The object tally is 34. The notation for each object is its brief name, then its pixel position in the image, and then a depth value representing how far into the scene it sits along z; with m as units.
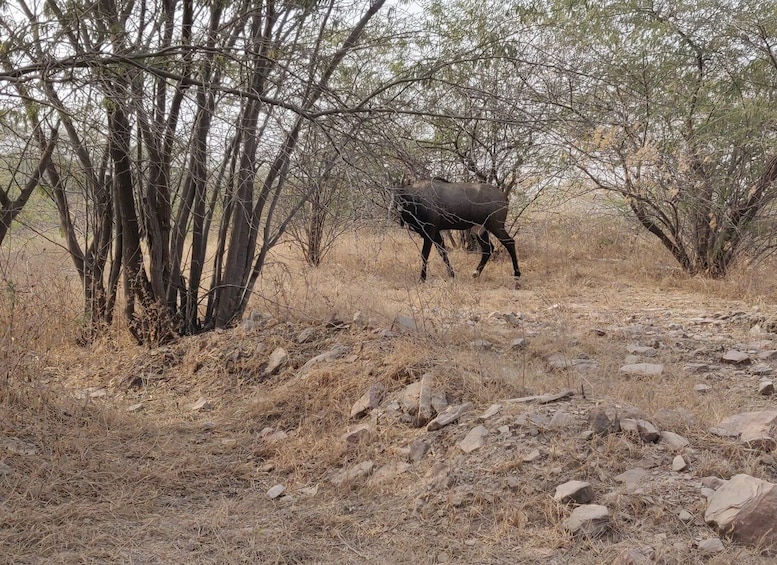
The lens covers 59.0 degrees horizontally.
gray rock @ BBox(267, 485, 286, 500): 3.35
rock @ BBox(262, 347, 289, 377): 5.02
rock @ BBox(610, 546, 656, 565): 2.50
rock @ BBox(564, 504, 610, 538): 2.72
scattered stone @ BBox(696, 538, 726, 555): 2.57
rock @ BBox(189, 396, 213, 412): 4.67
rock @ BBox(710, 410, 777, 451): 3.23
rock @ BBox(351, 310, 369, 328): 5.46
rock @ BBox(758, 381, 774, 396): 4.30
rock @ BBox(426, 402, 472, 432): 3.70
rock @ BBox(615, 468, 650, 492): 2.98
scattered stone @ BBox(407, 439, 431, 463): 3.51
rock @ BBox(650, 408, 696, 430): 3.49
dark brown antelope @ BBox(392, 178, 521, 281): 9.08
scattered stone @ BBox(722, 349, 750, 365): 5.02
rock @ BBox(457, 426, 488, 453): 3.40
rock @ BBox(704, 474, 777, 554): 2.59
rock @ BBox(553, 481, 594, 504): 2.90
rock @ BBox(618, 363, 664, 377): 4.62
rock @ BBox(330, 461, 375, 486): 3.42
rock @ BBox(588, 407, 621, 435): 3.34
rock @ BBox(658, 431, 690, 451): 3.25
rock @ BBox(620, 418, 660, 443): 3.31
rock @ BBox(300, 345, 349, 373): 4.87
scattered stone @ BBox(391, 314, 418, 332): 5.24
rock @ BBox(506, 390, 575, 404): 3.77
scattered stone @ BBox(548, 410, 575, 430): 3.44
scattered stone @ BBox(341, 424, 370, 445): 3.75
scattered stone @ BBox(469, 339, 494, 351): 5.16
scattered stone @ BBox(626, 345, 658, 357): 5.30
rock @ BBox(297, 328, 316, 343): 5.38
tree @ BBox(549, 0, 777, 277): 7.84
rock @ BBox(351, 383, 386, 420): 4.10
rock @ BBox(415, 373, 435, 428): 3.82
